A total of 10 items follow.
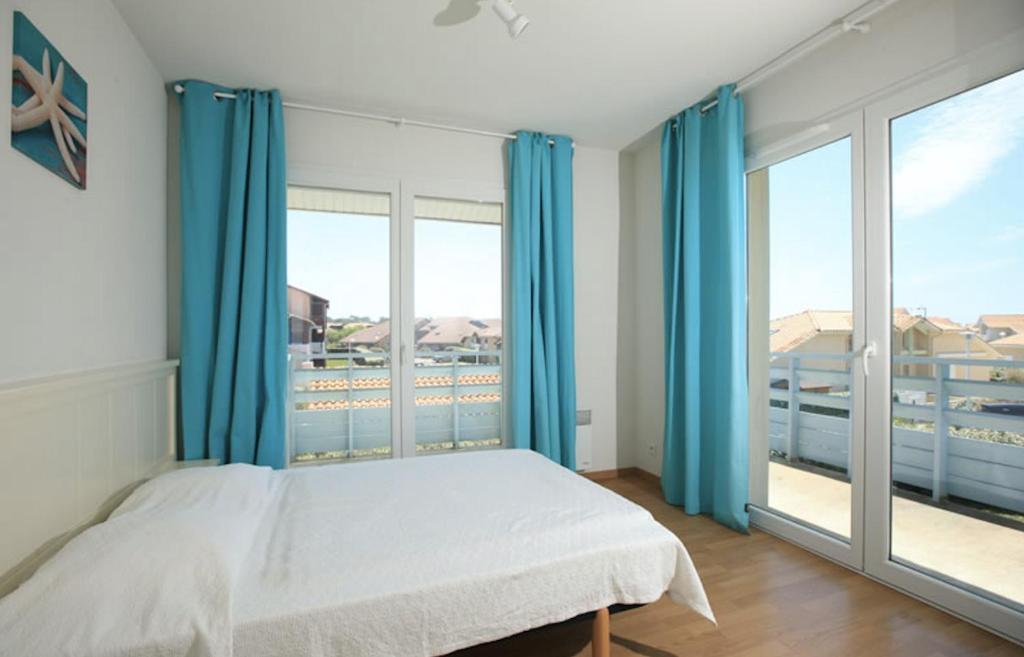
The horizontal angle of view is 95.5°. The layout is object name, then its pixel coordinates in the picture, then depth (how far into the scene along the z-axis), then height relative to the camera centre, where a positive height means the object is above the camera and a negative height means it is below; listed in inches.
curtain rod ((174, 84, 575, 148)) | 108.2 +56.0
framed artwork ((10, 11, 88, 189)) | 55.6 +29.5
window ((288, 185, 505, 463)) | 120.5 +1.7
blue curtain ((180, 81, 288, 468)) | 104.3 +11.9
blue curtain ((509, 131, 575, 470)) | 130.8 +9.3
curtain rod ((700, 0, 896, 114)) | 81.2 +55.9
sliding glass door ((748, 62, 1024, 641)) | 72.7 -1.4
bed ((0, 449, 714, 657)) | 42.4 -26.9
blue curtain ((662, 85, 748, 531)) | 108.4 +4.9
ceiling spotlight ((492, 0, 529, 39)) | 74.0 +50.4
